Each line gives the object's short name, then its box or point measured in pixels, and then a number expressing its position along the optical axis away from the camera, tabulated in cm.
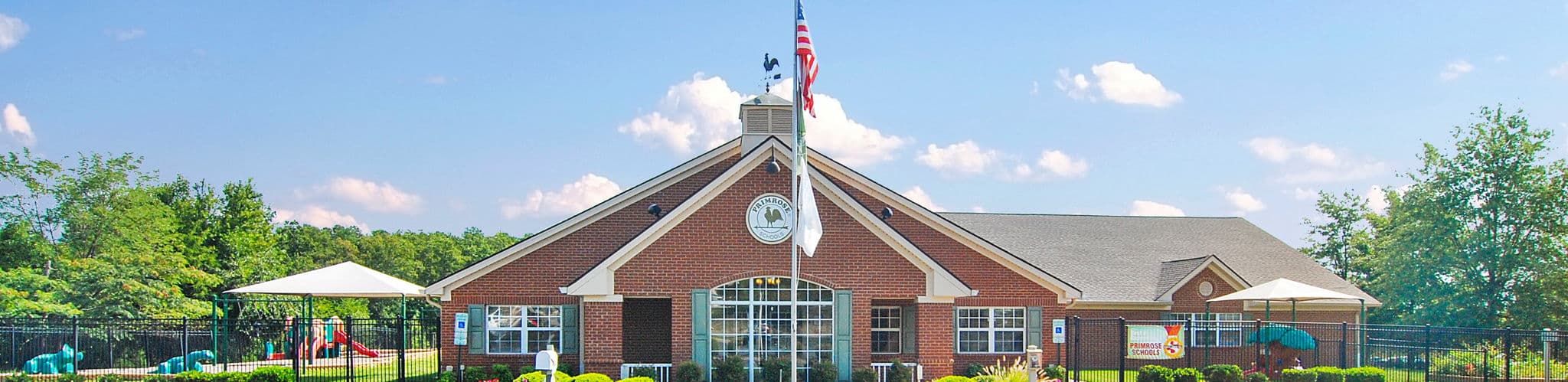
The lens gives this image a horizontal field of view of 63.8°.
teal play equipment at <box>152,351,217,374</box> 2768
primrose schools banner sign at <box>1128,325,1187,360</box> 2581
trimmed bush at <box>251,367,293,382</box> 2273
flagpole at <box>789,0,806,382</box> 1873
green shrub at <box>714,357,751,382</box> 2316
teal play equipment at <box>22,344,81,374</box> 2650
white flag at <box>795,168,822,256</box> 1883
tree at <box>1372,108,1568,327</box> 3647
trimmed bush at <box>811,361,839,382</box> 2317
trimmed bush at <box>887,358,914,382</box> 2398
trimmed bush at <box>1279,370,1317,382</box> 2494
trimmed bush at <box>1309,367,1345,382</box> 2502
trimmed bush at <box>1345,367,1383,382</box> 2542
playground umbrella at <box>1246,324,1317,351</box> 2780
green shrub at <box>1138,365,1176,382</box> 2416
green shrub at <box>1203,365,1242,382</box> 2481
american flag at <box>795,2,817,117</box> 1839
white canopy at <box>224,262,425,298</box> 2670
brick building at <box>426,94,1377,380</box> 2364
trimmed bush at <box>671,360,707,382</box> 2300
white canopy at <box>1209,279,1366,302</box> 2858
